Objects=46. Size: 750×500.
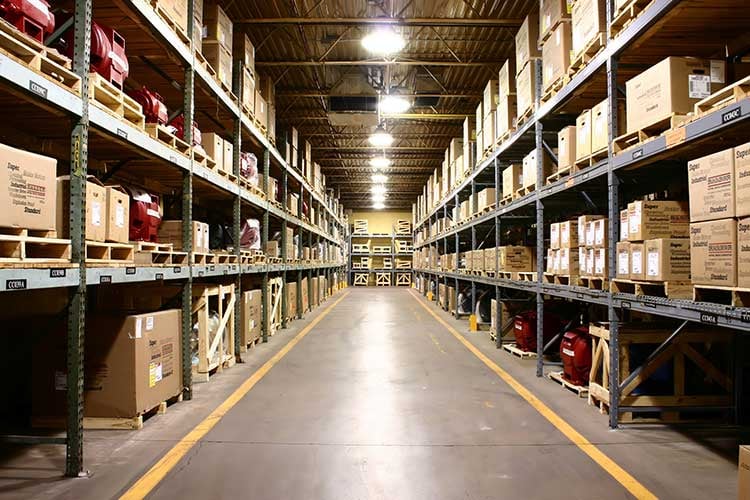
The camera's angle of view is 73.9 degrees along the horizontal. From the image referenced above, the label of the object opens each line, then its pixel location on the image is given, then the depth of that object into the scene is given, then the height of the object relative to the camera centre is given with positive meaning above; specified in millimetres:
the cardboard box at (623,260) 4538 -34
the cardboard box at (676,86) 4031 +1395
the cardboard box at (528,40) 7668 +3395
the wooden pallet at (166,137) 5012 +1298
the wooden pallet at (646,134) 3959 +1075
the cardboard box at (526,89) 7445 +2605
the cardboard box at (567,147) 6023 +1339
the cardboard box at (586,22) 5176 +2547
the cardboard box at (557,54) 6289 +2642
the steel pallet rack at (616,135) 3426 +904
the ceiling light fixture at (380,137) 16672 +4059
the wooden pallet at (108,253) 3943 +34
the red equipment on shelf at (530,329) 8133 -1203
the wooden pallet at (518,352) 8195 -1622
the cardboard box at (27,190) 2949 +419
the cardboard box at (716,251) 3119 +36
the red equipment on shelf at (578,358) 5992 -1227
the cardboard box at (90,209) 3654 +373
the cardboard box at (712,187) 3172 +464
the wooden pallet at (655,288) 3961 -277
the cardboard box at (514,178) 8480 +1343
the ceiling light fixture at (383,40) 9734 +4276
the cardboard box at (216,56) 7234 +2941
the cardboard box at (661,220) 4301 +314
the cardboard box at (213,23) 7293 +3456
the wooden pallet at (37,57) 2963 +1288
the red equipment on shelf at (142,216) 5426 +450
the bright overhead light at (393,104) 12992 +4063
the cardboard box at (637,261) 4285 -42
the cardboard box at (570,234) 6004 +269
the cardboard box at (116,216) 4184 +359
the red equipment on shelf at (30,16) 3293 +1648
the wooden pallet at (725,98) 3195 +1070
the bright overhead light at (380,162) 21847 +4266
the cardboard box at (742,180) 3014 +464
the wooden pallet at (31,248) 2943 +58
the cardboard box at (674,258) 4012 -19
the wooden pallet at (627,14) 4293 +2164
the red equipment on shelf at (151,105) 5480 +1708
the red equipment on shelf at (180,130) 6492 +1684
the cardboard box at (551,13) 6398 +3258
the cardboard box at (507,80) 8977 +3238
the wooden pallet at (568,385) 5770 -1578
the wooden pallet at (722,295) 3105 -268
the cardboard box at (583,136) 5527 +1369
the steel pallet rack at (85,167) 3184 +1014
